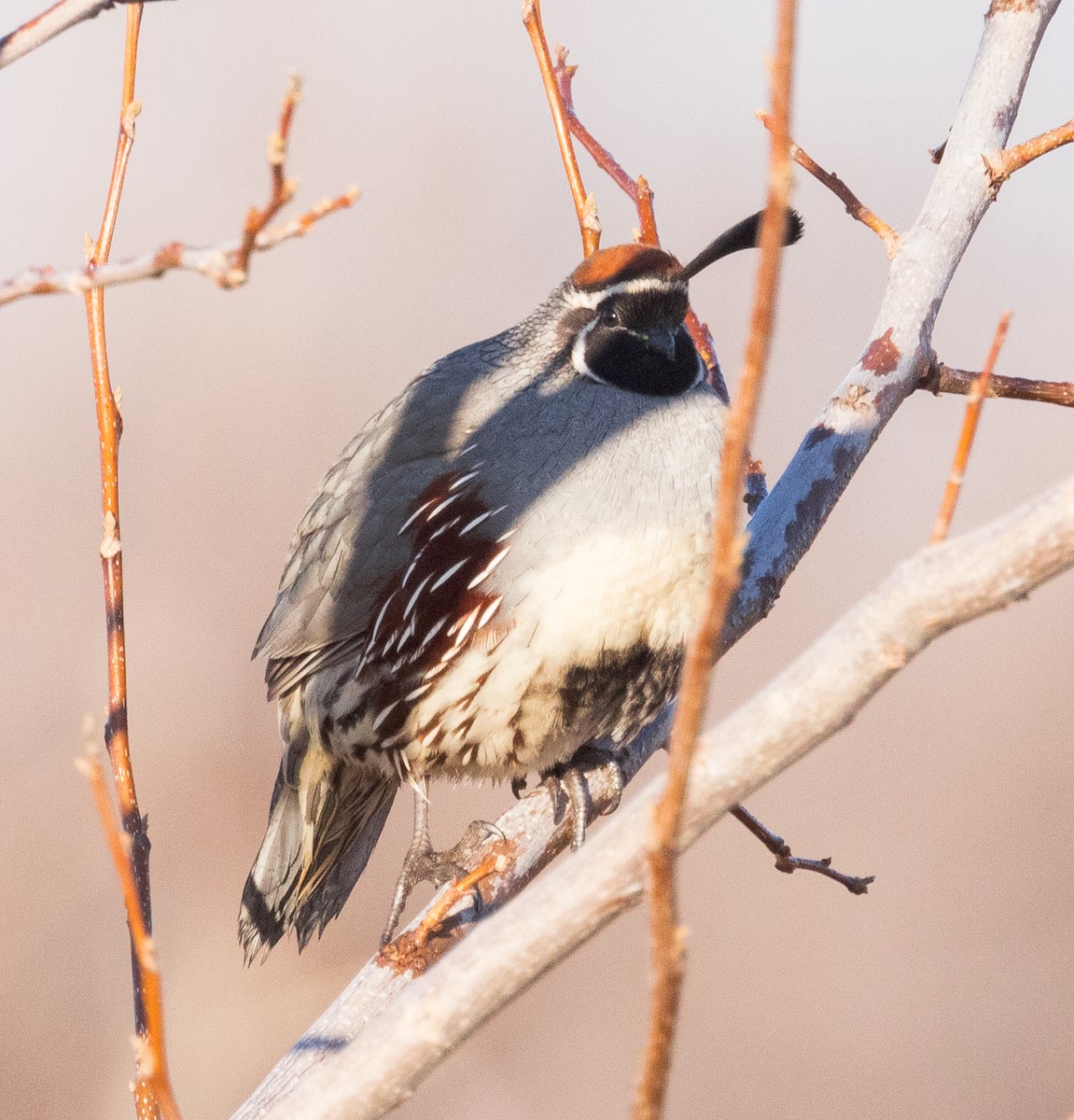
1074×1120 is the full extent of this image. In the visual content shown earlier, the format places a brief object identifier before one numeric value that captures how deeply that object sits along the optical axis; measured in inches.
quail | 245.4
